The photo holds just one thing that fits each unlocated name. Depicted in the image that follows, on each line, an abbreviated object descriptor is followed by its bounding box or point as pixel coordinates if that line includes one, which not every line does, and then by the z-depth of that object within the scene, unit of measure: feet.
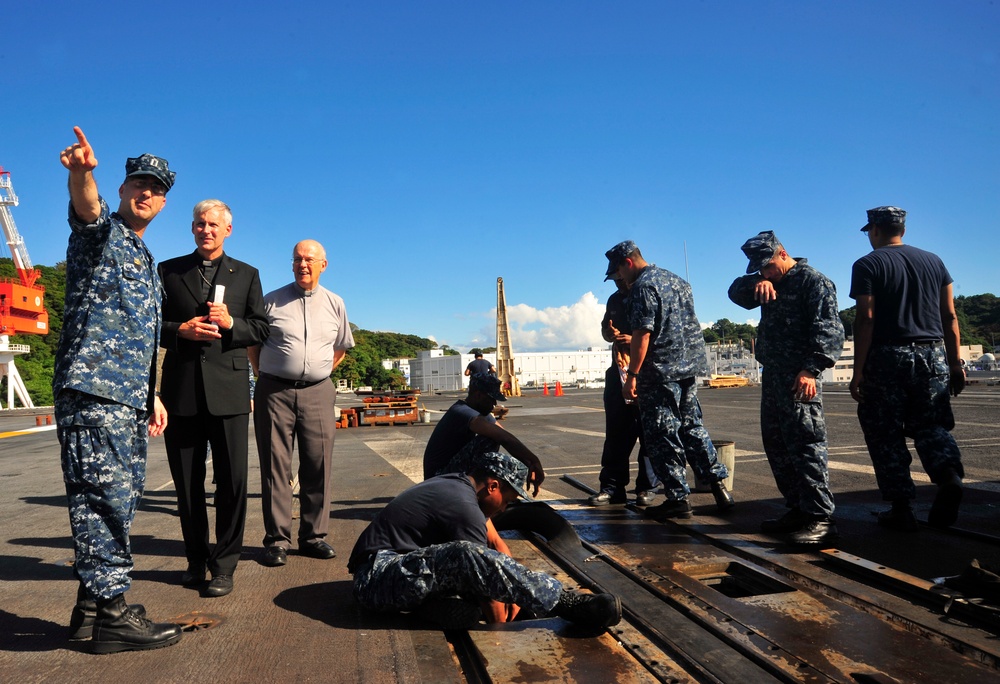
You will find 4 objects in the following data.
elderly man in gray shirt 13.56
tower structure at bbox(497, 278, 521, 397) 157.10
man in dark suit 11.53
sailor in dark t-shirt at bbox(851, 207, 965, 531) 13.65
